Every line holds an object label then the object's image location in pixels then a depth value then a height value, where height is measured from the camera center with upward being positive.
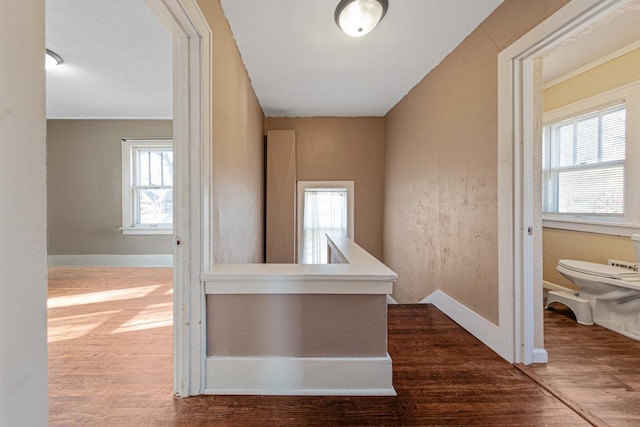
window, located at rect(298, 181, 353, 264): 4.21 -0.03
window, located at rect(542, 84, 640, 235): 2.45 +0.48
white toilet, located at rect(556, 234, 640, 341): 2.12 -0.66
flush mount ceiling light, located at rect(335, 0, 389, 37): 1.69 +1.24
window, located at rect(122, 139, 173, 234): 4.56 +0.43
